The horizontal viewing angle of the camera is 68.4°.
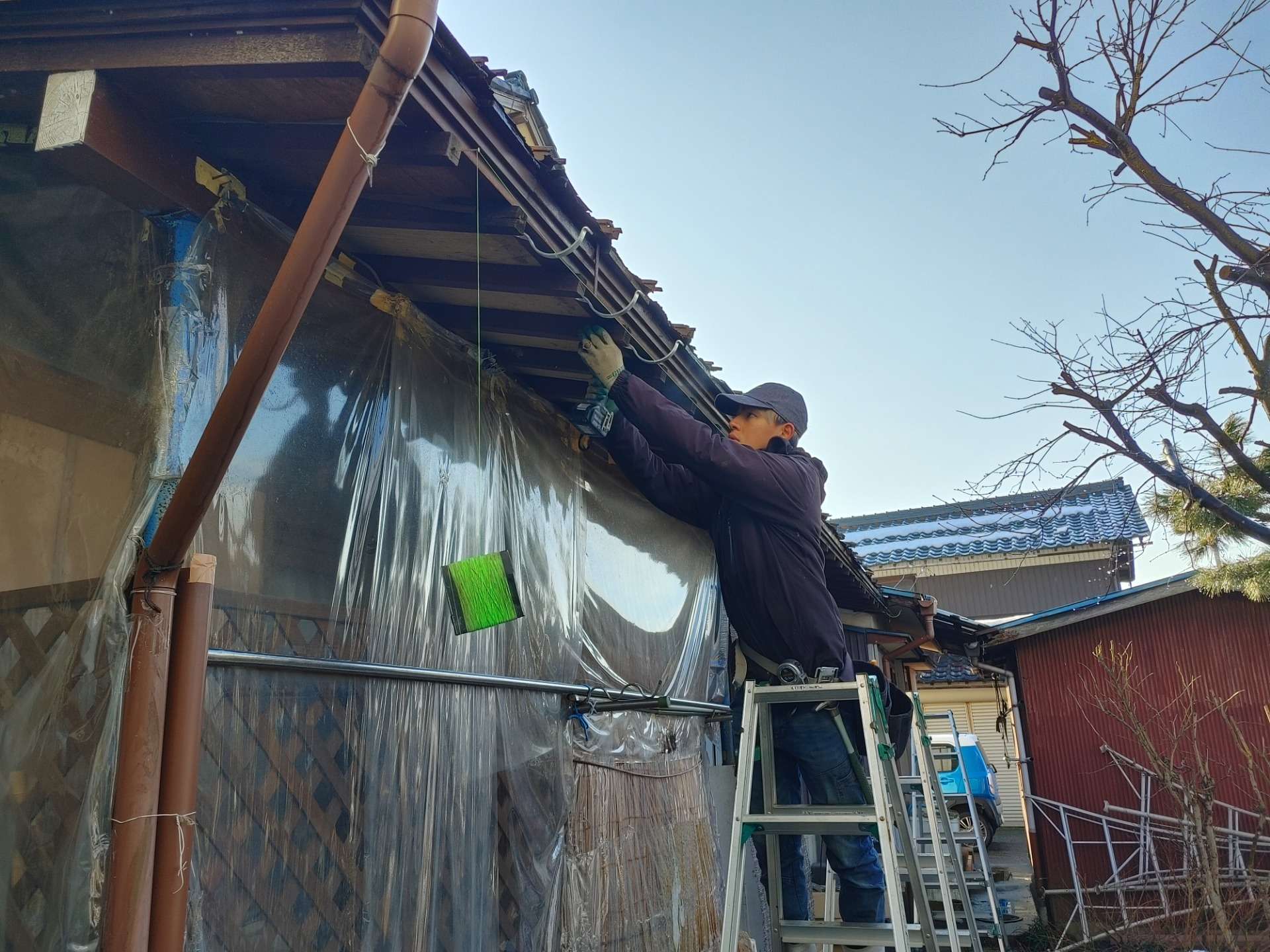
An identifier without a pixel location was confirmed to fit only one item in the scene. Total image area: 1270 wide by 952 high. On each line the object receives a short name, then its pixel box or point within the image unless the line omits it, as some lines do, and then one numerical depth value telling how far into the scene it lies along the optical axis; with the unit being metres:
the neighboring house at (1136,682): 10.19
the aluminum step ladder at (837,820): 3.11
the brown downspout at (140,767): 1.80
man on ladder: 3.55
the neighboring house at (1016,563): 16.03
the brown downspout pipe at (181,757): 1.85
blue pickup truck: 14.99
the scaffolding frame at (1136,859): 8.70
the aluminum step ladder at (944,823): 3.97
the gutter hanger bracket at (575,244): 2.80
